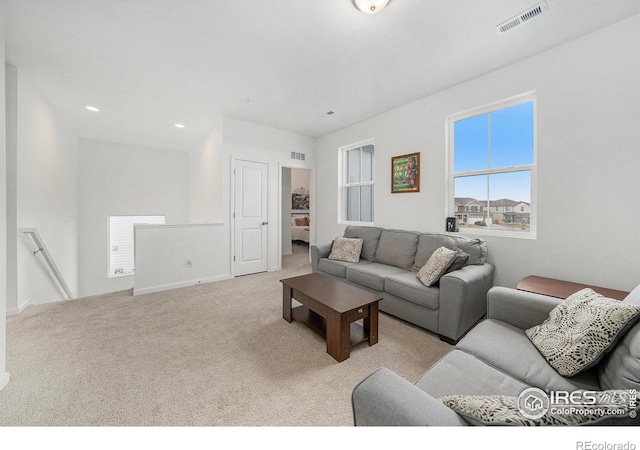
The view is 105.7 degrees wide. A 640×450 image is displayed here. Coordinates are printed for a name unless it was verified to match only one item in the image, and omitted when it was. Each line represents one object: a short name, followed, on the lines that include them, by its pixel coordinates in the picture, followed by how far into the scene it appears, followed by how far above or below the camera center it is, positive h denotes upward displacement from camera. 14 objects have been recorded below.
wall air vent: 4.98 +1.40
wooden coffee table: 1.92 -0.74
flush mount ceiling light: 1.77 +1.63
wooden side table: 1.91 -0.54
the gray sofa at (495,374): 0.75 -0.67
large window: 2.61 +0.65
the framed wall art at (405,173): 3.45 +0.75
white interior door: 4.33 +0.10
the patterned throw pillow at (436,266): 2.32 -0.42
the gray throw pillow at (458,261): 2.36 -0.37
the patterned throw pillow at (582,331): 1.06 -0.52
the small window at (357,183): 4.35 +0.76
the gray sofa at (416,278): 2.13 -0.58
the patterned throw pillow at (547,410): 0.63 -0.52
